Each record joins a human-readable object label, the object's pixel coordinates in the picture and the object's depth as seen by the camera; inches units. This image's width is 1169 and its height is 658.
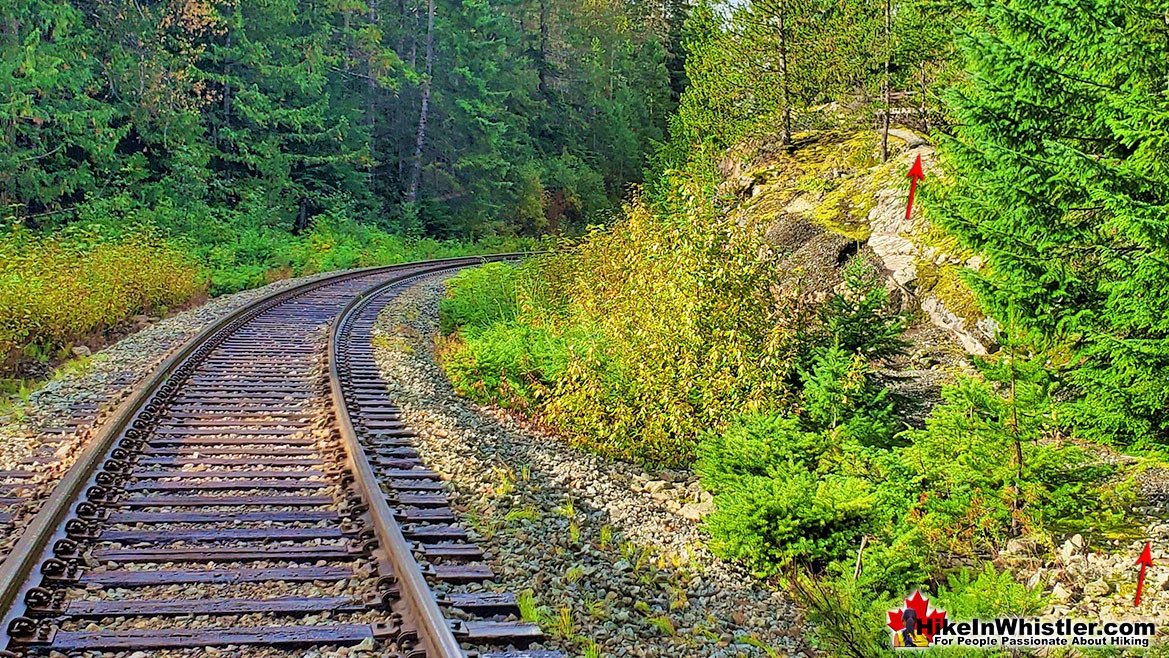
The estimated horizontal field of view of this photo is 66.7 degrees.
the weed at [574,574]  215.5
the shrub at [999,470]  232.4
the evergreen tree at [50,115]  852.6
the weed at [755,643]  194.7
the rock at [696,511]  280.8
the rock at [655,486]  307.4
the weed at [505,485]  270.5
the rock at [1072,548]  226.9
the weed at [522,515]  251.1
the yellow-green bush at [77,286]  462.6
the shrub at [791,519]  242.8
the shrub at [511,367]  408.5
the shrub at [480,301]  644.1
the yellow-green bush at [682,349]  327.9
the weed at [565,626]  183.3
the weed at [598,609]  197.8
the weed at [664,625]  198.1
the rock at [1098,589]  208.1
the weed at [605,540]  246.3
